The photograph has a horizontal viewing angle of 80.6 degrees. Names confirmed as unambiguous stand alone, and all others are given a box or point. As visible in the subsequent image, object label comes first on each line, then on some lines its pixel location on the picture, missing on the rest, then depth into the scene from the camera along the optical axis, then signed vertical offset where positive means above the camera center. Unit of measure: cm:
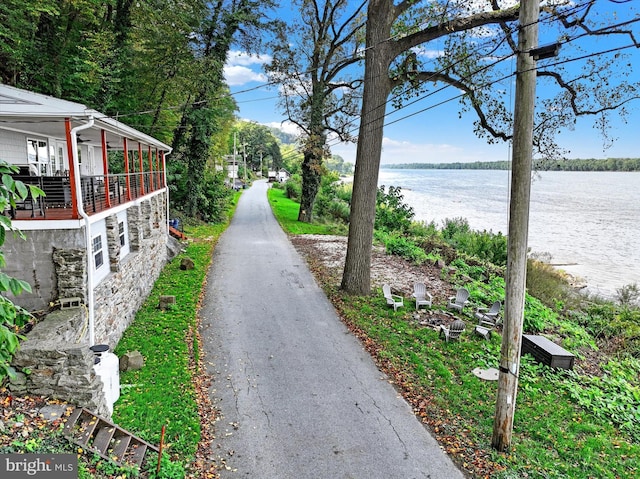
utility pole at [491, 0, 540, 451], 573 -60
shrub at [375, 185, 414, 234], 2892 -233
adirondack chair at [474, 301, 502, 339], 1105 -401
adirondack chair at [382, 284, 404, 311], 1186 -376
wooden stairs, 518 -361
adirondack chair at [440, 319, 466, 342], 980 -381
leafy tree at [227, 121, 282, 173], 9359 +924
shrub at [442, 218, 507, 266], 2184 -379
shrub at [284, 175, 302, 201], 4988 -92
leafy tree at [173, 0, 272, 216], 2302 +605
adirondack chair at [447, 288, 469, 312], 1199 -374
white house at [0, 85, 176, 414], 720 -104
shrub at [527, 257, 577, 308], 1584 -469
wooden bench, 877 -403
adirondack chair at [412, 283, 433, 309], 1200 -368
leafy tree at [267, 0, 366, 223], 2478 +698
